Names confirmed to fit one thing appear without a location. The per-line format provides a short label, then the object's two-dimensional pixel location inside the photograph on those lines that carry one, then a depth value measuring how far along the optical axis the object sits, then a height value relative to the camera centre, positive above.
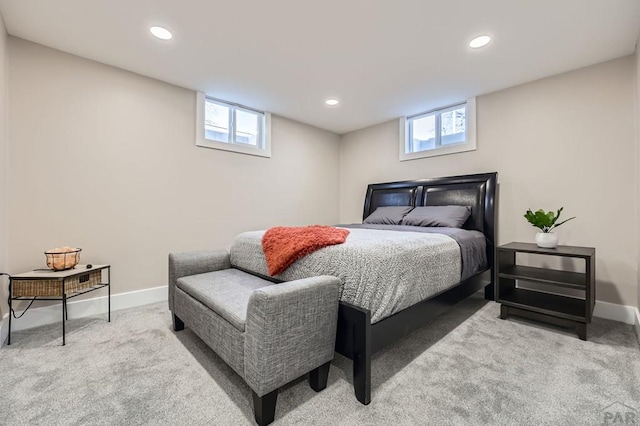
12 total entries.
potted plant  2.41 -0.11
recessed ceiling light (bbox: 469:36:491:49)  2.22 +1.43
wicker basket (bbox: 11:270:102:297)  2.01 -0.58
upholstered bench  1.21 -0.60
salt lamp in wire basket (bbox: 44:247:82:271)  2.10 -0.38
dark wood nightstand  2.08 -0.69
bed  1.43 -0.43
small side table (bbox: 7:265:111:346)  2.00 -0.56
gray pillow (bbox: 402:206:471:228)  3.01 -0.04
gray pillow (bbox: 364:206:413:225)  3.48 -0.03
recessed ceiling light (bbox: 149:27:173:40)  2.14 +1.43
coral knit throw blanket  1.77 -0.21
